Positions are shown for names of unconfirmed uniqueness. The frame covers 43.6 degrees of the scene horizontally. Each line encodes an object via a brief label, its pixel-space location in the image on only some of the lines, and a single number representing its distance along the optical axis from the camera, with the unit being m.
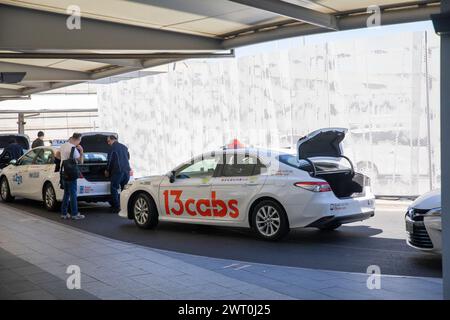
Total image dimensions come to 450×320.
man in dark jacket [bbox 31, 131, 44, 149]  18.33
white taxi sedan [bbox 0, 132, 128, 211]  12.84
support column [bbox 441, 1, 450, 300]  4.71
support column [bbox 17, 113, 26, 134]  32.47
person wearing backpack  11.64
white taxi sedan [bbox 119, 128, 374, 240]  8.70
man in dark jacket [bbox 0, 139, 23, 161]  18.06
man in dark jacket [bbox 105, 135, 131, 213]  12.61
